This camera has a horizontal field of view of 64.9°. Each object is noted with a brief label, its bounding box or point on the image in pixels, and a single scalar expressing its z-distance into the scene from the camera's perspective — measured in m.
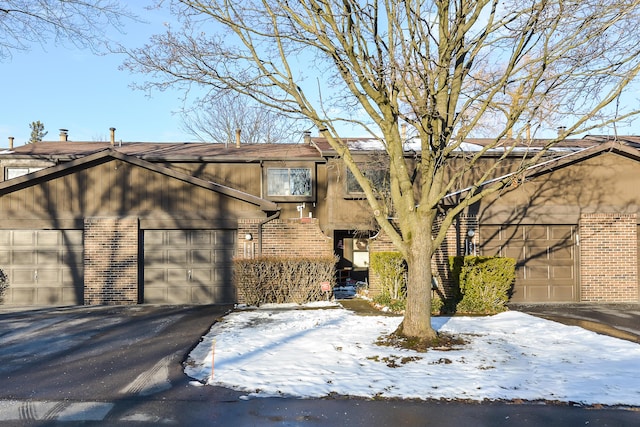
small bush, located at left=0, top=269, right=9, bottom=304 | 14.39
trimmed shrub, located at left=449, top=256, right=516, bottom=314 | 12.43
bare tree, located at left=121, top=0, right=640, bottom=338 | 8.02
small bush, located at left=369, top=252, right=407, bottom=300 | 13.32
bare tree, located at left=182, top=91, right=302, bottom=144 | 35.44
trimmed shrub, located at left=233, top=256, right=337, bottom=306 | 13.74
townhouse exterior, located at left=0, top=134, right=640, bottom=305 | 14.41
